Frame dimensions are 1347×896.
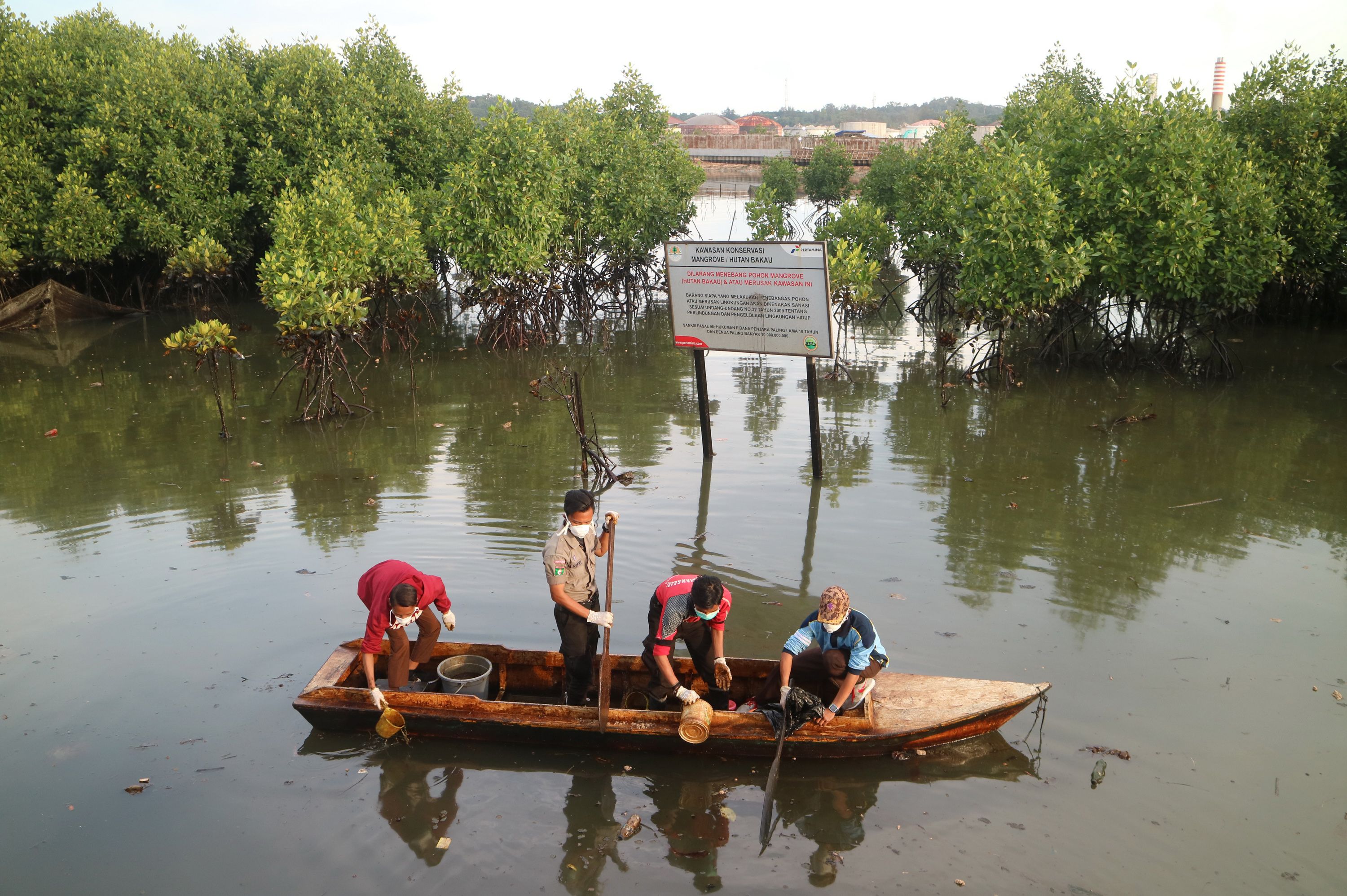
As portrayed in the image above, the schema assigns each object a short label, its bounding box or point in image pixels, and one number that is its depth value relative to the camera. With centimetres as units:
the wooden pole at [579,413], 1101
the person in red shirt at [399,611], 595
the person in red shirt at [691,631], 607
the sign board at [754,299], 998
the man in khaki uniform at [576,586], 619
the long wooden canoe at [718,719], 570
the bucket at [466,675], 628
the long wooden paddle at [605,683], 579
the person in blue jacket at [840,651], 582
